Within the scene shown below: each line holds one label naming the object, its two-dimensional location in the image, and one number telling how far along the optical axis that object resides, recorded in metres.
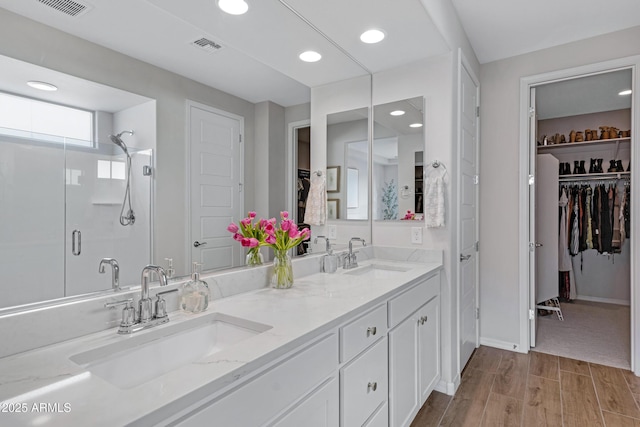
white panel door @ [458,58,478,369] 2.61
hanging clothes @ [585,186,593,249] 4.37
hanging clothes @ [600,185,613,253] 4.25
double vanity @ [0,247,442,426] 0.71
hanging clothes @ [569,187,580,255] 4.45
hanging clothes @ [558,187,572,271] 4.48
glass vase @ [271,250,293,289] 1.69
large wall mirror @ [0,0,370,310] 0.93
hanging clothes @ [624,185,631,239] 4.17
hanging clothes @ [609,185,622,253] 4.23
